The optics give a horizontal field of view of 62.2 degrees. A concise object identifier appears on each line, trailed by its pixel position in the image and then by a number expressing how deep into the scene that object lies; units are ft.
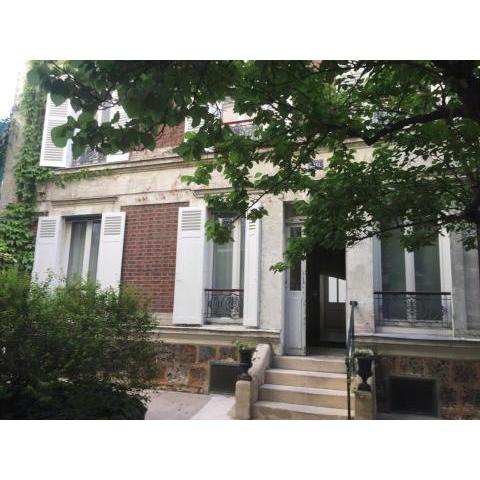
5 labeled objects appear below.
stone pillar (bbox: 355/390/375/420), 12.86
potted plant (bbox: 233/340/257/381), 13.93
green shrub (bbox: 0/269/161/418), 10.74
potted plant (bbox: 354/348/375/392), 13.01
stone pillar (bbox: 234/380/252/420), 13.59
